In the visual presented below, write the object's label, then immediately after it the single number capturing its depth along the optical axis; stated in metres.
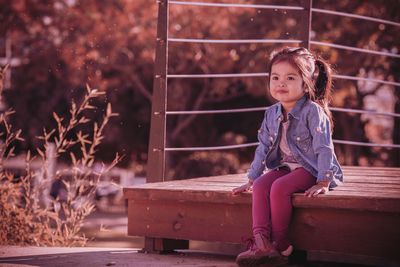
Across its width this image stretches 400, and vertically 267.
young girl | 5.18
